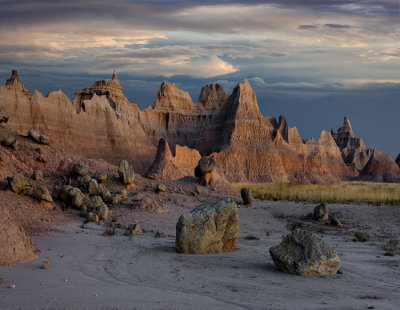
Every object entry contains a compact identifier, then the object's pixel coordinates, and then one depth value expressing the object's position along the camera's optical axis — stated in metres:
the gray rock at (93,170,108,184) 20.72
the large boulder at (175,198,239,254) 11.55
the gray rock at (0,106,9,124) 23.53
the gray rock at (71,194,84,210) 17.61
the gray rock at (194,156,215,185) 26.50
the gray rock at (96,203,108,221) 16.61
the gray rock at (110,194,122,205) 19.05
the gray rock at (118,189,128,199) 19.81
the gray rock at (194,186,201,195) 24.40
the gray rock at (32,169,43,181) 19.56
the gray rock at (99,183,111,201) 19.33
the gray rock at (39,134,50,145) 23.27
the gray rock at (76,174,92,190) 19.91
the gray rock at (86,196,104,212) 17.29
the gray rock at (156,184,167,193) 21.77
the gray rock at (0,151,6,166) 19.16
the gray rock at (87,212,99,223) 16.02
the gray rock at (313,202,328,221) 19.84
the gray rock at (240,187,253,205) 23.59
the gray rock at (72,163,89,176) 20.59
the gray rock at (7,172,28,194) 16.98
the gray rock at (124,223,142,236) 14.02
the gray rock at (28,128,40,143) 22.92
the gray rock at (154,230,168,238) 13.95
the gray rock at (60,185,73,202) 18.09
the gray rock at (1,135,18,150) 21.19
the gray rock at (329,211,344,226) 18.73
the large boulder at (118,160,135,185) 21.30
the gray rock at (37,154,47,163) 21.11
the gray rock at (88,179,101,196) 19.53
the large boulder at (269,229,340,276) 9.37
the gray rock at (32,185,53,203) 16.86
